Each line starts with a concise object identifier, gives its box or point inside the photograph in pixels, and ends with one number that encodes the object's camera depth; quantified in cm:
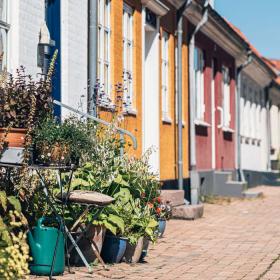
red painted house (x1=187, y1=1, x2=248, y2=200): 1761
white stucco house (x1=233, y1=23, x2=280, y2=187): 2511
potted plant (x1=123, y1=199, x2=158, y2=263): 848
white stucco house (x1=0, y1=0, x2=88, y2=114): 891
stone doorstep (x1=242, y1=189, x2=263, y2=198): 1980
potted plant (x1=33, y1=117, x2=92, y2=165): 729
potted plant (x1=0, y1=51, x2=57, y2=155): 726
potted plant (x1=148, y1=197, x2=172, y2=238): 953
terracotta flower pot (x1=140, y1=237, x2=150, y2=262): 874
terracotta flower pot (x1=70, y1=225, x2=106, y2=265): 803
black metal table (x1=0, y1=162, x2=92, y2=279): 718
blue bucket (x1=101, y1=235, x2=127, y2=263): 833
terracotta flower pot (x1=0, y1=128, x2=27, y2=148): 723
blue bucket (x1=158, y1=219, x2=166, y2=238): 1022
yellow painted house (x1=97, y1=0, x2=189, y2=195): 1201
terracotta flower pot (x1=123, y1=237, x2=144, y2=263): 852
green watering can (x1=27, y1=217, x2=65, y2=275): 729
